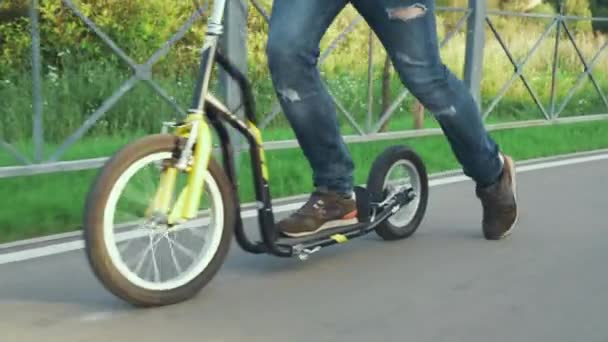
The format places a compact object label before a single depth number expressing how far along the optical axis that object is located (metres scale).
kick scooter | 3.16
